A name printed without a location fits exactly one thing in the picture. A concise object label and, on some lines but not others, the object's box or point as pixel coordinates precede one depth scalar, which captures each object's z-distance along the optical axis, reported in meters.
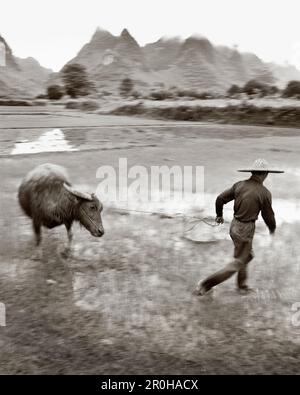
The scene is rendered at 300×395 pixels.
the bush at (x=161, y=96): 57.85
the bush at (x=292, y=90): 42.90
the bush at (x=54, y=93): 77.75
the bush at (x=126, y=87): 97.19
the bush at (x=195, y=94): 54.62
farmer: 4.88
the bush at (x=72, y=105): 57.44
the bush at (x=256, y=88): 55.85
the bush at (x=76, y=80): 84.37
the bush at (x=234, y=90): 68.61
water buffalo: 6.10
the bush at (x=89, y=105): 54.11
